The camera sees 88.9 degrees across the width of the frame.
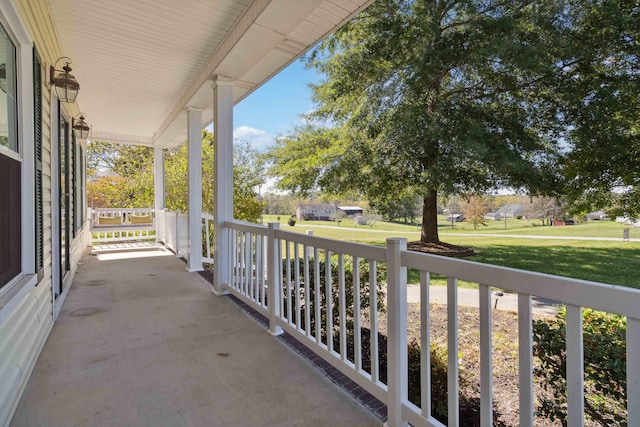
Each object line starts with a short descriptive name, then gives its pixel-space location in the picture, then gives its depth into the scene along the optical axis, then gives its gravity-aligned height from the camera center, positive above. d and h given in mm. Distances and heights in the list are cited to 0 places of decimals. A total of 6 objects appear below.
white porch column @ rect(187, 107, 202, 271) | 4973 +425
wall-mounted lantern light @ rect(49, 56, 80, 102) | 3123 +1261
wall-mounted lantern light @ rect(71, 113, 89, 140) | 4852 +1311
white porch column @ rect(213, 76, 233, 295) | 3807 +438
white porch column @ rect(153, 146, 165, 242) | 7906 +730
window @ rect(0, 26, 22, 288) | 1755 +249
